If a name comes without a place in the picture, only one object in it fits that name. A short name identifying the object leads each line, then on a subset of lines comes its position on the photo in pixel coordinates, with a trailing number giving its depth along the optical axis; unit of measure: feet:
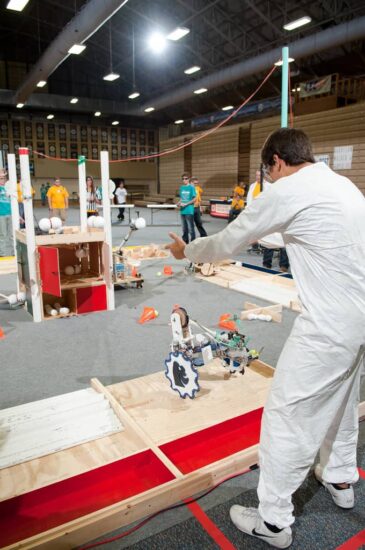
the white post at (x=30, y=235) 15.21
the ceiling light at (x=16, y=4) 32.73
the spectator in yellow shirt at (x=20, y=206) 33.93
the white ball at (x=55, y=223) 16.56
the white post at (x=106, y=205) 16.22
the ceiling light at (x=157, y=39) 43.81
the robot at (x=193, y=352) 9.02
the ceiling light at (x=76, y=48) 45.60
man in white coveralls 5.26
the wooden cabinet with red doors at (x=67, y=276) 15.47
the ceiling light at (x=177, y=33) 39.60
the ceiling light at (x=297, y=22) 39.60
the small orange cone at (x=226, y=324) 15.03
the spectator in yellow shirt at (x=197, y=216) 32.62
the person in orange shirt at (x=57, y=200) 39.50
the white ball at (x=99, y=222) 17.09
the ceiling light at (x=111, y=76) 54.03
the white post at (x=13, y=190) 18.29
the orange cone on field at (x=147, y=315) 15.95
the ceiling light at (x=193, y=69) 54.97
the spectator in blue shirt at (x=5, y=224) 26.89
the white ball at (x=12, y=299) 16.83
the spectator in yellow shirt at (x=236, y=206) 40.40
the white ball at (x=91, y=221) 17.59
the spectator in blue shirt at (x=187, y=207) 31.09
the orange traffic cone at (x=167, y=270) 24.19
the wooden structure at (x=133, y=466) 6.19
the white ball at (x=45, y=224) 16.62
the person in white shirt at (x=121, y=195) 56.39
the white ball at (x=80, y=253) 17.47
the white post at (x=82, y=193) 17.57
